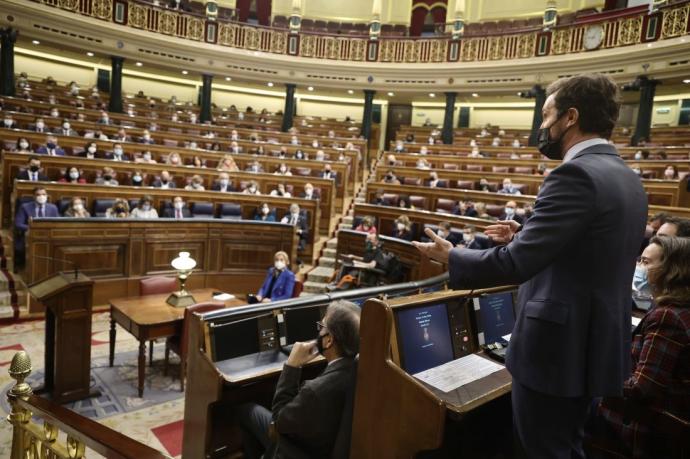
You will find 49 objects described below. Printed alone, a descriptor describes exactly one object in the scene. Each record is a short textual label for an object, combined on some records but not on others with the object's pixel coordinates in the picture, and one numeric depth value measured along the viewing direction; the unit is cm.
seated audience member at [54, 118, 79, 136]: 869
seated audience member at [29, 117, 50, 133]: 850
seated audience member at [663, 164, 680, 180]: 695
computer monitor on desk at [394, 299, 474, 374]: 157
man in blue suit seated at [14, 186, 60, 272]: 530
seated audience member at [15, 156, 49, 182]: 628
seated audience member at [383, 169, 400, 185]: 884
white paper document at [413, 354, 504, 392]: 148
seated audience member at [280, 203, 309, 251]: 698
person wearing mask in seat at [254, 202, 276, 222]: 694
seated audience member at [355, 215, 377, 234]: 649
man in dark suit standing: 103
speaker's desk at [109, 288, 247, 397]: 335
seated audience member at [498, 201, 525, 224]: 658
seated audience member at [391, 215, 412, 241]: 642
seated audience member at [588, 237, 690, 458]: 151
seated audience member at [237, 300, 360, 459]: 169
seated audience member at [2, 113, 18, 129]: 808
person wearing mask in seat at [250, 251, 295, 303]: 437
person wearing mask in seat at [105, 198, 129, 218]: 584
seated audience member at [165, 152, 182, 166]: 830
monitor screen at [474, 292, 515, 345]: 198
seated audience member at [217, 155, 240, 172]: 857
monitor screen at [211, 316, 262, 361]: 232
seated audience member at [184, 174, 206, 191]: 727
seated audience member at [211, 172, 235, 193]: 775
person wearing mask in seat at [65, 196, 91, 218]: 562
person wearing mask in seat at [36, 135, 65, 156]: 729
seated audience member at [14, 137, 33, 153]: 727
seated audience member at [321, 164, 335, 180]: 900
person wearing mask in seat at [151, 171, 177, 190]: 718
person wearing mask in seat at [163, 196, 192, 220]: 650
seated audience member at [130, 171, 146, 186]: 702
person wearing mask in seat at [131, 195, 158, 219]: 603
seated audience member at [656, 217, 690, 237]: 253
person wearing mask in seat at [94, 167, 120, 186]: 675
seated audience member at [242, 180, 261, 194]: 764
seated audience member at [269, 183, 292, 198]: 780
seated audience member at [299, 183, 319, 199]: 791
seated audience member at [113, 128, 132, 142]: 896
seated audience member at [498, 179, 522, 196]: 769
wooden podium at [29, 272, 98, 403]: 316
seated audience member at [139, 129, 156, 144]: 940
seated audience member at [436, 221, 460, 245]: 570
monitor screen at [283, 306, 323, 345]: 254
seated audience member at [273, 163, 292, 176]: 902
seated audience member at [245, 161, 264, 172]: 888
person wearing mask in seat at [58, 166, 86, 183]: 668
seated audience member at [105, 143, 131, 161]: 791
